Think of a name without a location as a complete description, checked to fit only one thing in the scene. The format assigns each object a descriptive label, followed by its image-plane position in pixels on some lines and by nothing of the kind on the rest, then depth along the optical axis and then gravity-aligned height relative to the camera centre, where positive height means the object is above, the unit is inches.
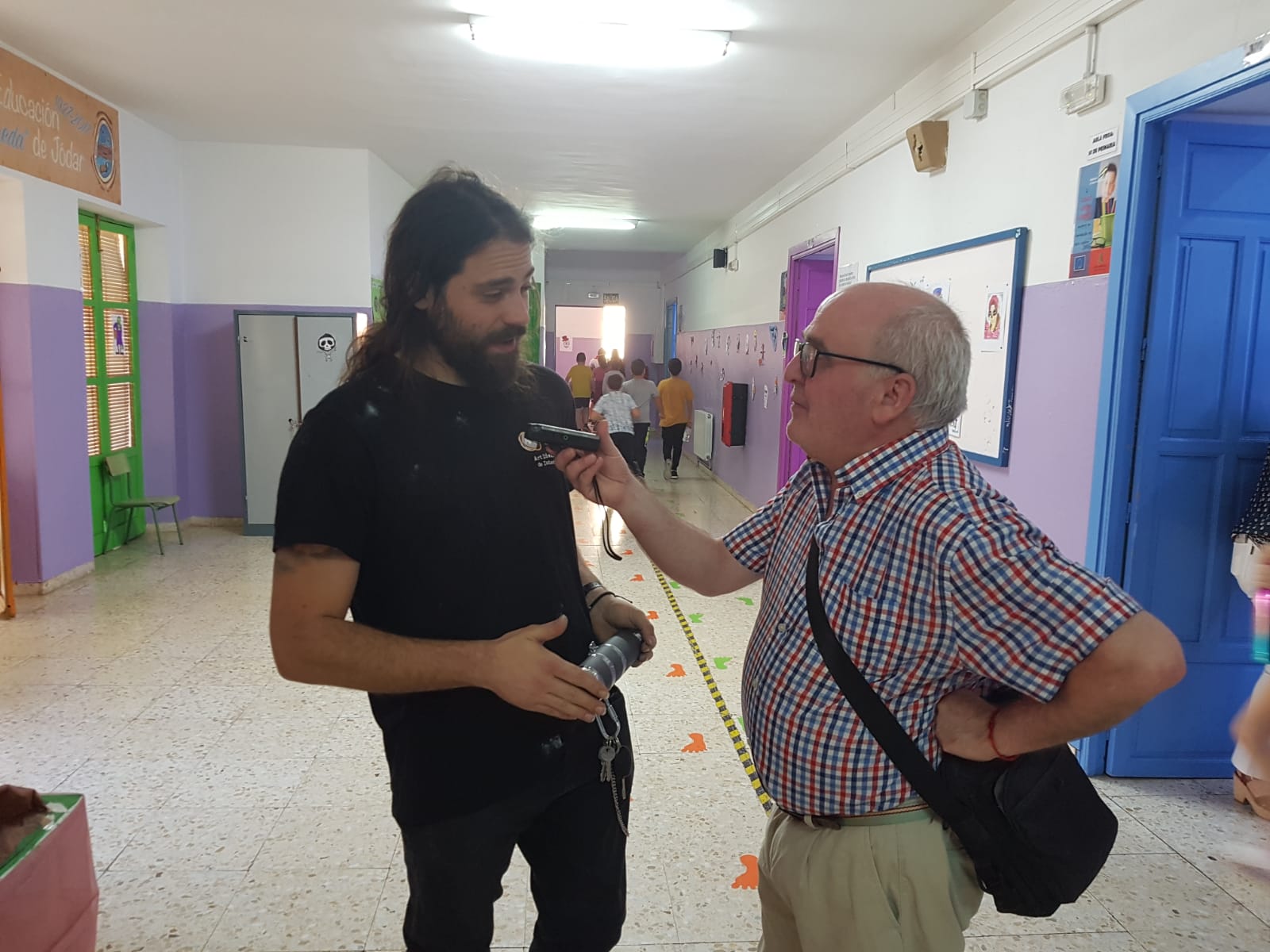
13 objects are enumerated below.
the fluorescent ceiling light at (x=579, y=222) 396.2 +69.8
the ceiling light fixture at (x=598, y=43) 154.4 +61.9
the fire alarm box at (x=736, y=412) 337.4 -17.8
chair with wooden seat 235.5 -42.6
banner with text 177.0 +50.8
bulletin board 138.2 +9.1
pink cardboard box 62.0 -42.7
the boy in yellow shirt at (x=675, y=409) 403.2 -20.2
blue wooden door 108.5 -5.8
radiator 415.2 -36.0
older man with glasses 41.1 -13.6
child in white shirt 314.3 -19.7
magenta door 269.6 +25.3
